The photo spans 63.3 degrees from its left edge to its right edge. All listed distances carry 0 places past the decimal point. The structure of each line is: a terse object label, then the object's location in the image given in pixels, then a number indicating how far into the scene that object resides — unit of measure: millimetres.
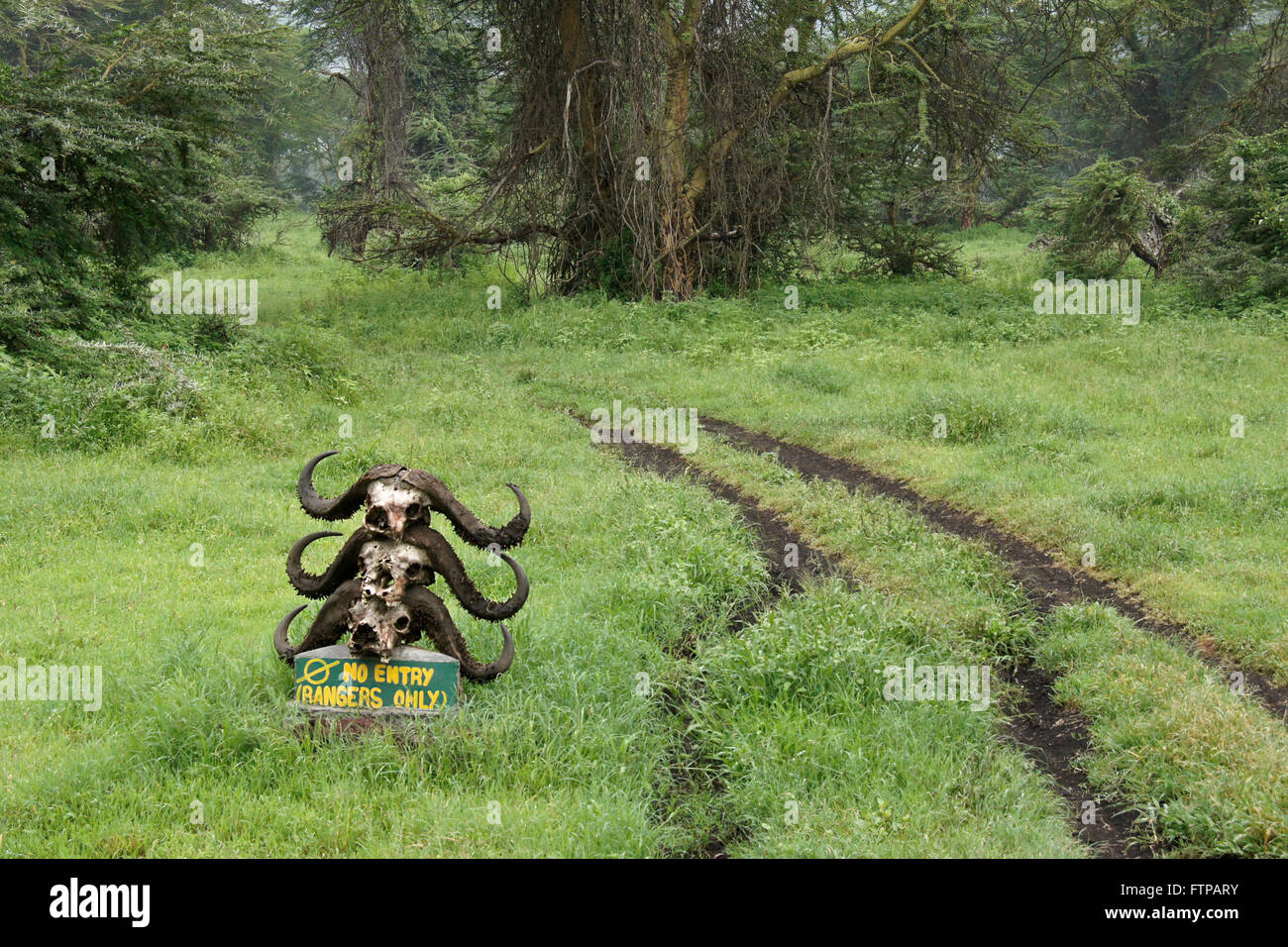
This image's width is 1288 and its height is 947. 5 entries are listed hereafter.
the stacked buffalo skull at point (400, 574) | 5012
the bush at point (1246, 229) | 17422
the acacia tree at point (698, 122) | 20078
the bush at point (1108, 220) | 21094
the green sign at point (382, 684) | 5035
